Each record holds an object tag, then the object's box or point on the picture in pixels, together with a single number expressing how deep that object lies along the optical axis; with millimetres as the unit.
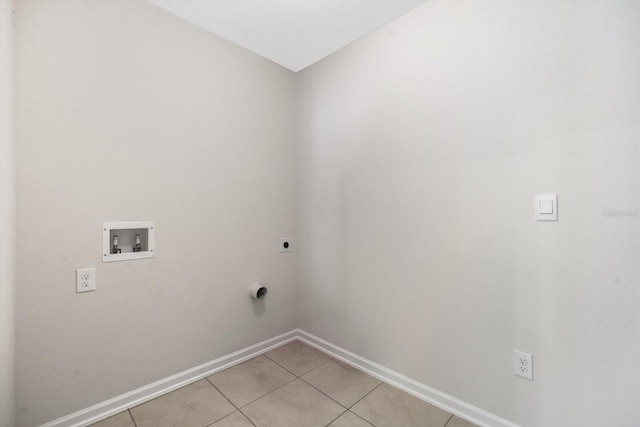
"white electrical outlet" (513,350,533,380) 1226
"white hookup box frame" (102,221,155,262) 1410
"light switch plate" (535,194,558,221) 1160
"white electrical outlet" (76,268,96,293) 1324
